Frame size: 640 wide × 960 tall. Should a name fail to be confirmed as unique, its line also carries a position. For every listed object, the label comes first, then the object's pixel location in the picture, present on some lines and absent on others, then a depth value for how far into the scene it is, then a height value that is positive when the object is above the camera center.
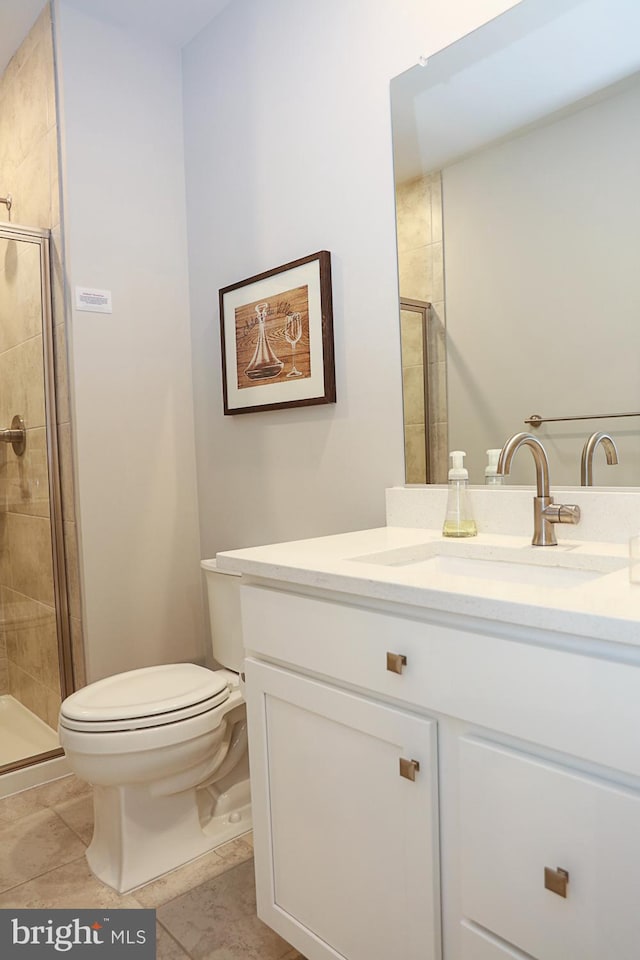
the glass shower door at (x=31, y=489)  2.26 -0.11
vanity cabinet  0.80 -0.49
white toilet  1.55 -0.74
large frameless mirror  1.29 +0.43
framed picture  1.88 +0.34
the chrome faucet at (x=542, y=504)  1.29 -0.13
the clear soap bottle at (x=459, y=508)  1.45 -0.14
